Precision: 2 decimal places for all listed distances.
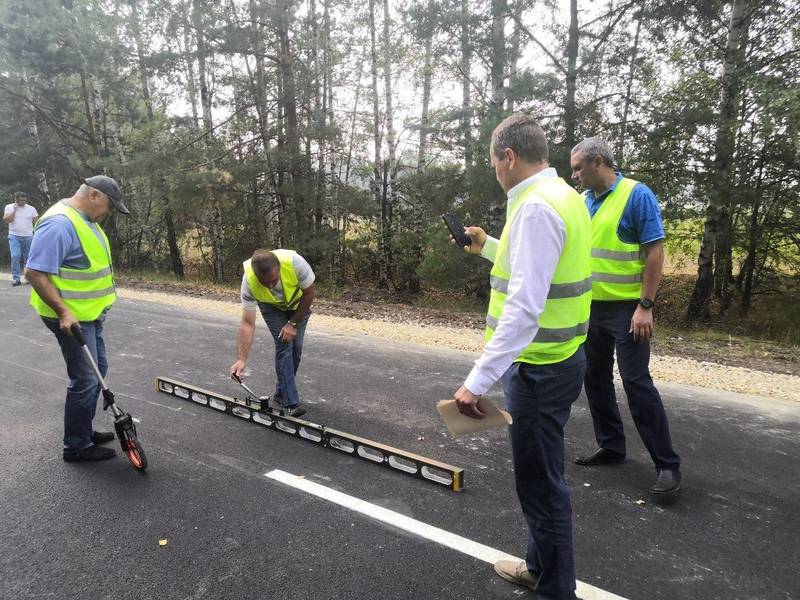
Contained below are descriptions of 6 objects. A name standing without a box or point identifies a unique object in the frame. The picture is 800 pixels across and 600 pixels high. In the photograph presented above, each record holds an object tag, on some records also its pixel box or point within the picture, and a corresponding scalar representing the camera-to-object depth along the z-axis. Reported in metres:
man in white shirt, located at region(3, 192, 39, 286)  11.42
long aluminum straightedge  3.29
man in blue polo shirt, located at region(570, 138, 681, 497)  3.10
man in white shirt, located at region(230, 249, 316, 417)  4.17
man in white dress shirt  1.89
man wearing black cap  3.25
